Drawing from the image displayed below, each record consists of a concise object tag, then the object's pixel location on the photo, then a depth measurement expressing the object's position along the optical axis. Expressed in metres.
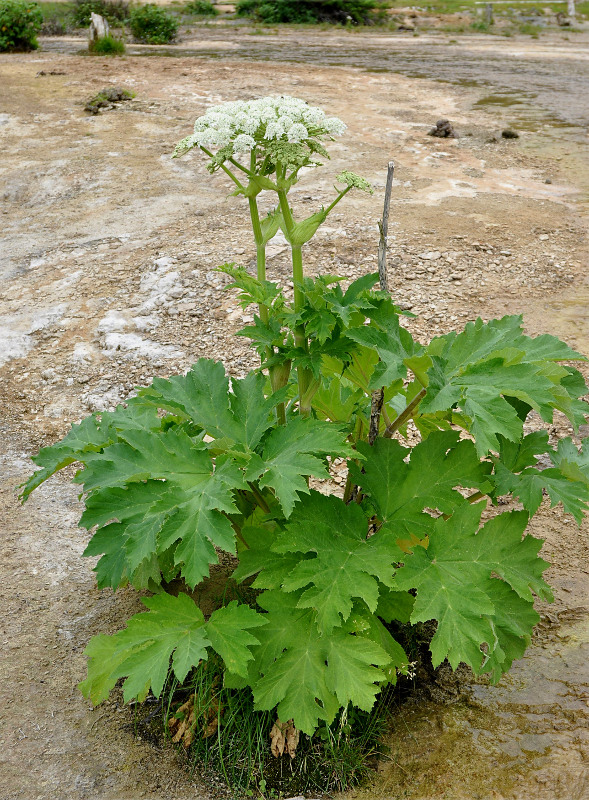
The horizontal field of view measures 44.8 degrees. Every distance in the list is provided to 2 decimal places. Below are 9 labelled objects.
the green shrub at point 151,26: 19.19
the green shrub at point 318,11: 26.33
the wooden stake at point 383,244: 2.61
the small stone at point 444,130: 9.28
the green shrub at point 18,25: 15.67
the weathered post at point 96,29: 16.09
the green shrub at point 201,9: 28.43
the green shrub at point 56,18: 21.28
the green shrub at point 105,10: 22.45
